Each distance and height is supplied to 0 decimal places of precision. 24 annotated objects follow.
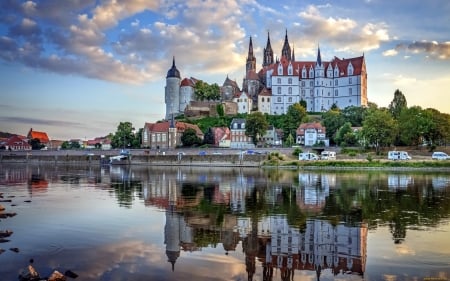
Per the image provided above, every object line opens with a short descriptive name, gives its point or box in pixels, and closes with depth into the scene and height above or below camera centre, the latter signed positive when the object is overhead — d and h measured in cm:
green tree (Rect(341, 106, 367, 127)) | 10244 +696
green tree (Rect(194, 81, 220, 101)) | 12988 +1592
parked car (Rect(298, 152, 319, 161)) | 7926 -218
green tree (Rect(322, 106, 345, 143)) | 9919 +463
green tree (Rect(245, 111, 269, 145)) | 9662 +428
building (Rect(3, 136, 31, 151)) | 14781 +41
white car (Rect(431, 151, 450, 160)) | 7031 -202
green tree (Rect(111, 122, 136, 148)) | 11238 +204
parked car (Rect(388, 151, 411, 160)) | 7256 -189
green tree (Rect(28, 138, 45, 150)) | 14562 +37
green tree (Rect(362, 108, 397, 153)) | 7650 +260
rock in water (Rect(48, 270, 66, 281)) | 1100 -335
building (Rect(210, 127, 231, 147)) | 10619 +182
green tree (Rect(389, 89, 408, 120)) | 10334 +978
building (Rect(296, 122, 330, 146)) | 9594 +223
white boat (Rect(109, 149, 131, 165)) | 9763 -320
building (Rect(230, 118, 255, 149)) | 10681 +204
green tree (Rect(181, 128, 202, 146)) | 10181 +154
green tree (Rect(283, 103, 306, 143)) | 10681 +623
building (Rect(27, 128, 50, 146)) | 16924 +364
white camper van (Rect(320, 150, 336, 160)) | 7938 -203
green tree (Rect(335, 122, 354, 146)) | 9022 +246
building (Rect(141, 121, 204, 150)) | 10600 +275
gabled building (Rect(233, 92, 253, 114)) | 12419 +1211
